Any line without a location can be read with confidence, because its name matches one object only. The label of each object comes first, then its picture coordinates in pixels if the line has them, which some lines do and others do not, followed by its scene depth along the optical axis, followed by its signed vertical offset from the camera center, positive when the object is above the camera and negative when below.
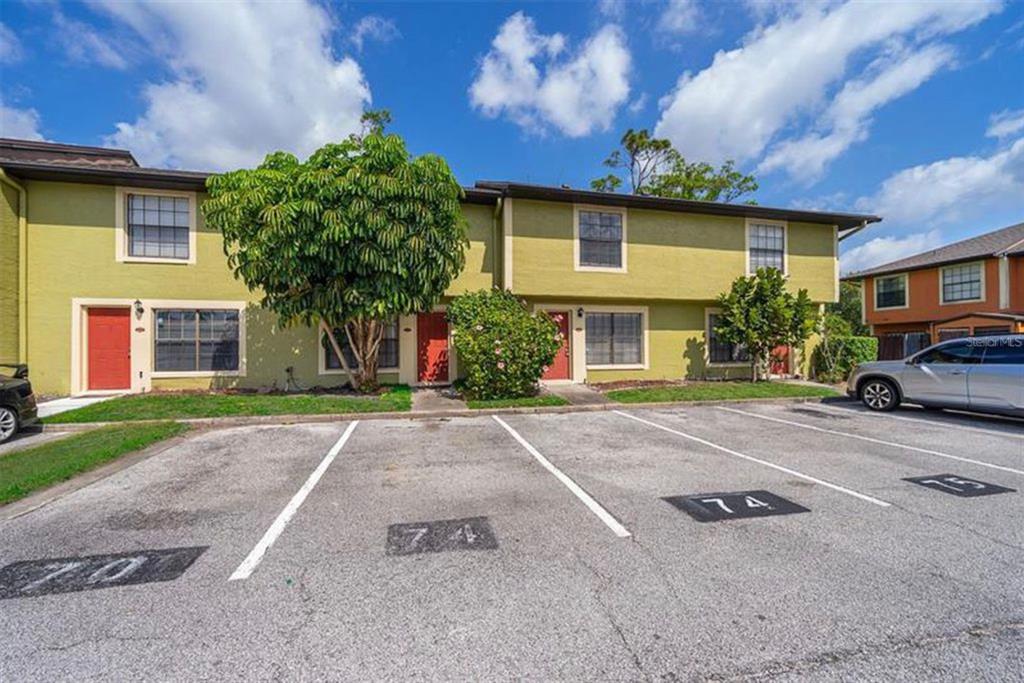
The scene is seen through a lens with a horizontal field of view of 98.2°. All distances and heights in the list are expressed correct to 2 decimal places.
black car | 7.27 -0.96
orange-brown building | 18.80 +2.74
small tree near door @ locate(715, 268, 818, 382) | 12.95 +0.95
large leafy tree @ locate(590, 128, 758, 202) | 25.64 +9.97
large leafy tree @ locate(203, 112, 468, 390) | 9.67 +2.68
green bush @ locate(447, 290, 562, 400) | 10.52 +0.03
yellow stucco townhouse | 11.08 +1.97
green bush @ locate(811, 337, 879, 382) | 14.71 -0.26
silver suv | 8.22 -0.64
